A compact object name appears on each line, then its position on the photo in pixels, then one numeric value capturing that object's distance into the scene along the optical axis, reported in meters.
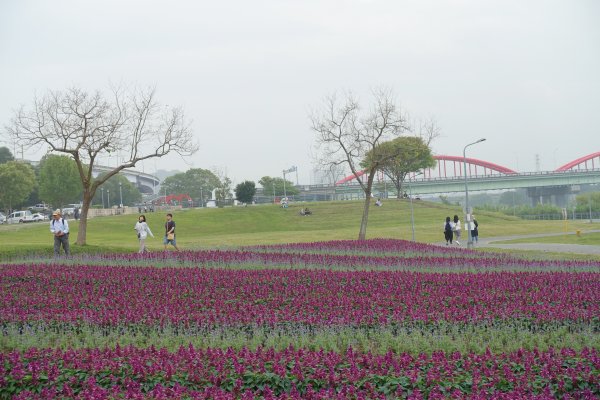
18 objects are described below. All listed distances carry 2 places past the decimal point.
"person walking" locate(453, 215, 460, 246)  37.88
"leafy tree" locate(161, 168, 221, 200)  144.00
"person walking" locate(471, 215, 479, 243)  35.40
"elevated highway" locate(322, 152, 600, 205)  109.94
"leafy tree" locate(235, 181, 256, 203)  92.94
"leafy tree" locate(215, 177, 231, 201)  121.44
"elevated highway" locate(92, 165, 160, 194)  178.62
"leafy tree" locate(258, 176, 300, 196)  131.12
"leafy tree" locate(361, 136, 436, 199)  93.50
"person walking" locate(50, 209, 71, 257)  23.69
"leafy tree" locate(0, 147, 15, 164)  118.19
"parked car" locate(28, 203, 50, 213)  99.56
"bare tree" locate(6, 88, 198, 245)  31.41
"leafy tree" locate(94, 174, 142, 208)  134.62
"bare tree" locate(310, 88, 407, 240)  38.22
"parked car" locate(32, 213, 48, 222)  76.25
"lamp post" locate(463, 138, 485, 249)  34.12
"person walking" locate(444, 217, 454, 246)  36.06
